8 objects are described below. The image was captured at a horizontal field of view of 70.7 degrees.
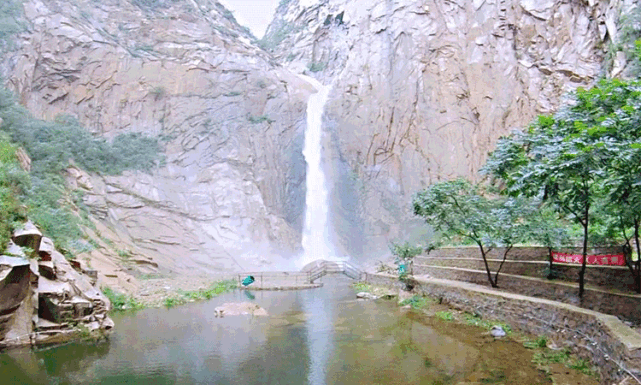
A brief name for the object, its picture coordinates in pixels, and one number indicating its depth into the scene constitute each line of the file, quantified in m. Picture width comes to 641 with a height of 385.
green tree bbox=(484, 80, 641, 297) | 6.94
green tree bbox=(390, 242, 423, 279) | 20.30
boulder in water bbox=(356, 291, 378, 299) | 18.97
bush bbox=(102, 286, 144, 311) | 15.45
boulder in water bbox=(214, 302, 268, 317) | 14.68
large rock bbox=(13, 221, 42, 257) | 10.30
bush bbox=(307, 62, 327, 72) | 41.48
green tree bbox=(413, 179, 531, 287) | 12.77
